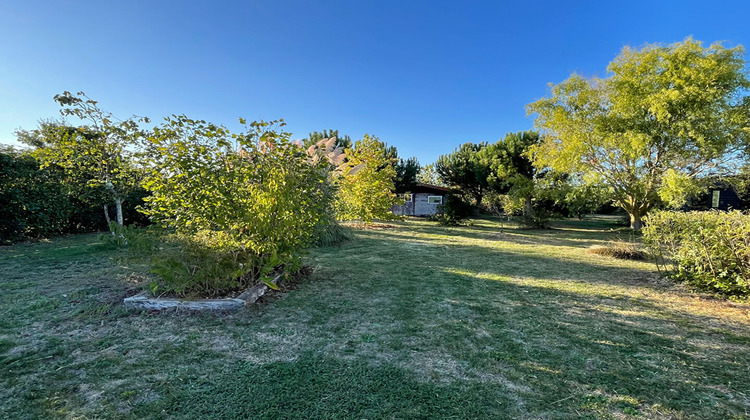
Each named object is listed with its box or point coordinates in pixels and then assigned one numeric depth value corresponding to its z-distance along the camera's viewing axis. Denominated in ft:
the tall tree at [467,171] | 71.36
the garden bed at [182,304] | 10.58
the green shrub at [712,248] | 12.42
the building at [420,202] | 79.10
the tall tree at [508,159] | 62.18
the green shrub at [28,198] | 23.09
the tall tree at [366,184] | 42.52
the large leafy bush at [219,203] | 11.21
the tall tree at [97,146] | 14.84
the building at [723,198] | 67.12
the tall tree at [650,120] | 33.01
